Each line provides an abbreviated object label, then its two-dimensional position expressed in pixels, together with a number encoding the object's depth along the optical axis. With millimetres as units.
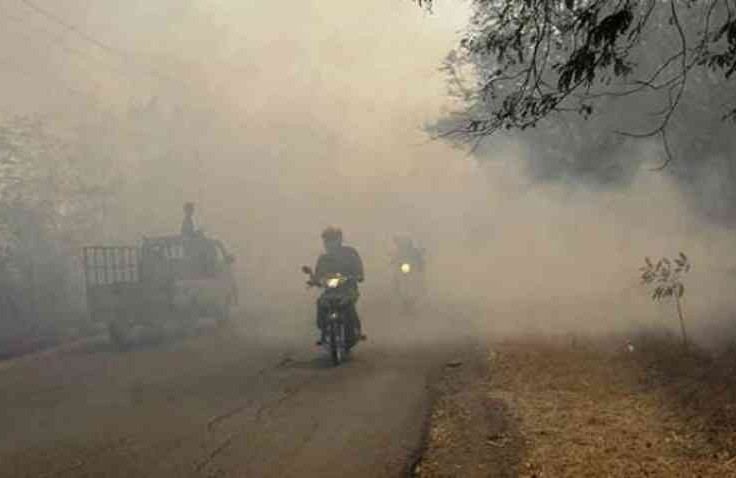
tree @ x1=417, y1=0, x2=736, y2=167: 17156
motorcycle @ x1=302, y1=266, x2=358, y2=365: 12789
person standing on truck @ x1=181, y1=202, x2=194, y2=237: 19359
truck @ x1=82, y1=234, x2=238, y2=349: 16719
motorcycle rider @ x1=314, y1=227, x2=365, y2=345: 13500
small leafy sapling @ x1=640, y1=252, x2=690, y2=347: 11990
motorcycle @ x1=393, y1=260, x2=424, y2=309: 23078
